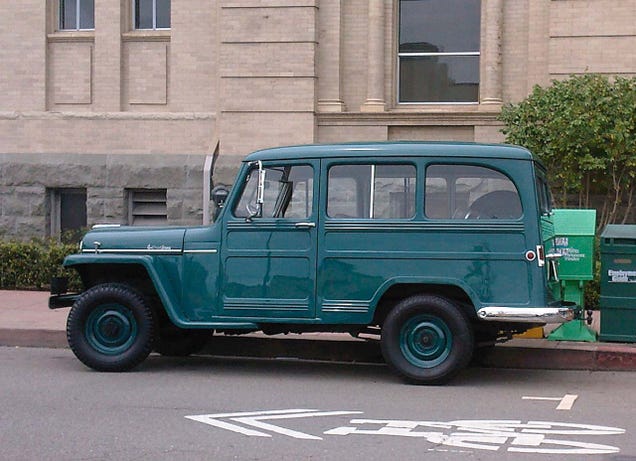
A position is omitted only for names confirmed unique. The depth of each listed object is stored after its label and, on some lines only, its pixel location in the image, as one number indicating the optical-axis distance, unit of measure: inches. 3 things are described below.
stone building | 661.9
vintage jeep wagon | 375.9
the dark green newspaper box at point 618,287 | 434.3
